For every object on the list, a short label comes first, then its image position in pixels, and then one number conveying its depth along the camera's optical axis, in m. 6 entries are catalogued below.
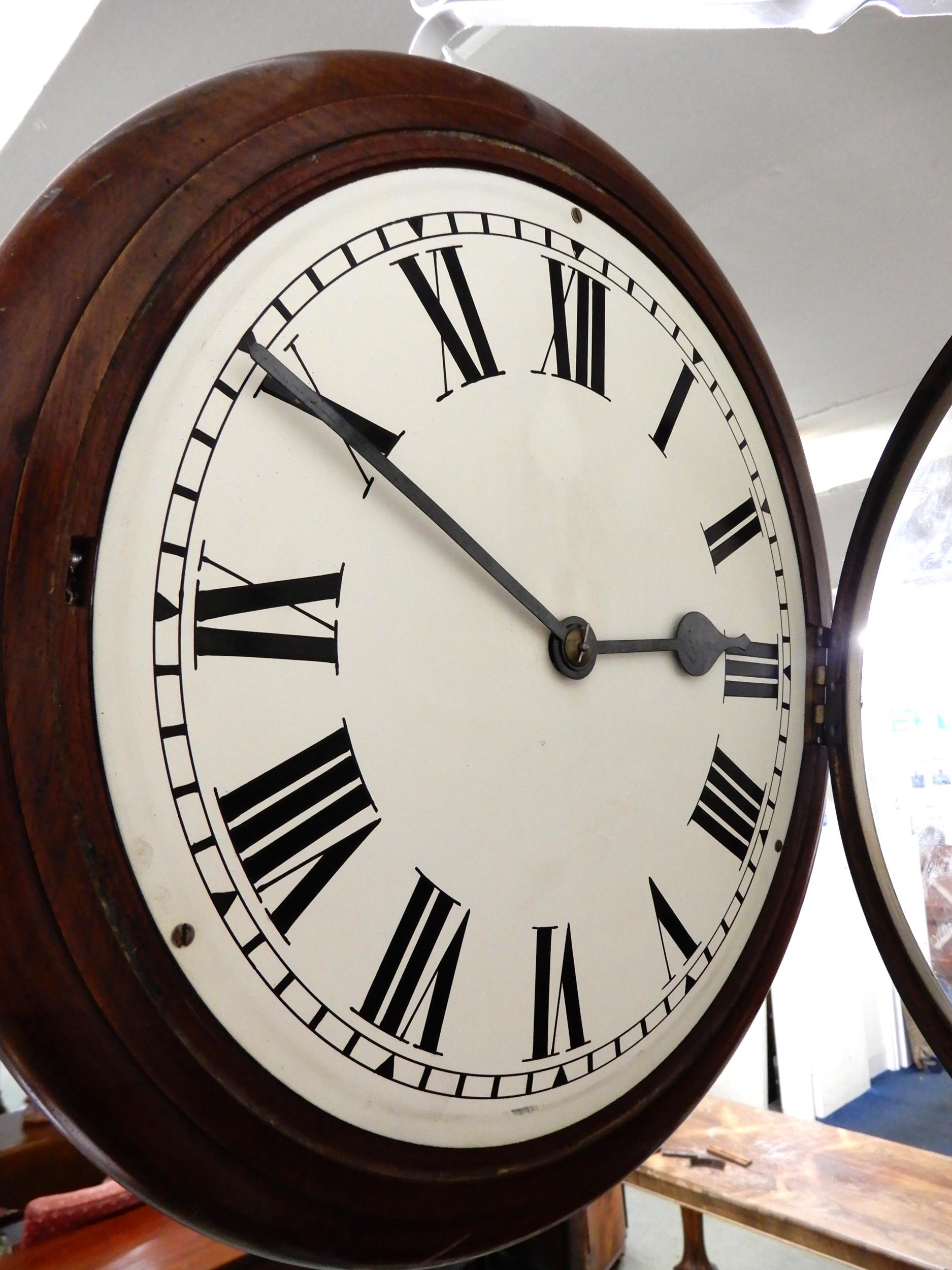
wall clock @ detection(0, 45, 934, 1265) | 0.38
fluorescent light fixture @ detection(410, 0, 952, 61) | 0.65
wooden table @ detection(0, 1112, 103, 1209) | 2.47
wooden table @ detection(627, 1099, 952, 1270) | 1.97
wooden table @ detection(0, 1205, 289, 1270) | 1.99
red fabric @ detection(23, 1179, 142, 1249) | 2.15
